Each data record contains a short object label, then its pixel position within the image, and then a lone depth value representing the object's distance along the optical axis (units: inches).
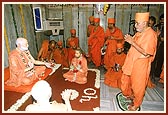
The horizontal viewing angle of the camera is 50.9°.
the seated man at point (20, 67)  132.6
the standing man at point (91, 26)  255.1
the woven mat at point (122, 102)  138.9
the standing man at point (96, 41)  239.8
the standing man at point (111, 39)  224.8
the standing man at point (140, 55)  116.2
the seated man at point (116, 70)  181.0
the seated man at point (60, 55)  230.5
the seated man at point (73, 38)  252.7
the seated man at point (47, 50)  209.5
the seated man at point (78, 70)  177.5
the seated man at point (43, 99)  75.3
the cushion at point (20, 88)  127.3
